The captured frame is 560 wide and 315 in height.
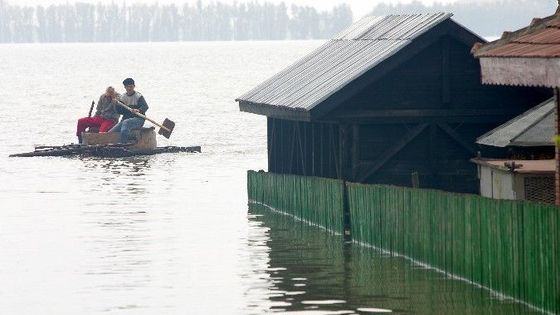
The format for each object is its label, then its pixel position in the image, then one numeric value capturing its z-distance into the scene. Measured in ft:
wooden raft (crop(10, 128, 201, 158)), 199.93
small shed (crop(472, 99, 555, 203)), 96.73
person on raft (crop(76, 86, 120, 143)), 197.16
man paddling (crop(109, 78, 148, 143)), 195.52
